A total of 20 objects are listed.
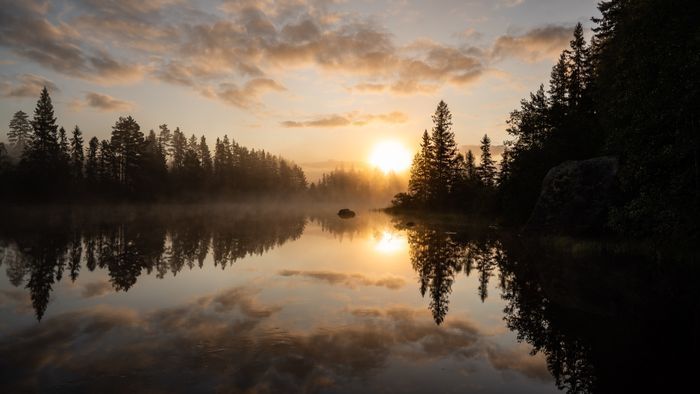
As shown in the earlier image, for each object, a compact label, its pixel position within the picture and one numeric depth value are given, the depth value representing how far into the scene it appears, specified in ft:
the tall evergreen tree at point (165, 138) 399.85
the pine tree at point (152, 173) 278.87
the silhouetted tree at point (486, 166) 272.17
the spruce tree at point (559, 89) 146.72
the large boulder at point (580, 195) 90.12
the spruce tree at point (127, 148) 274.98
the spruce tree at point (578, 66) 166.50
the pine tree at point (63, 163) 226.83
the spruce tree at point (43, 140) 216.74
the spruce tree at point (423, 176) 242.17
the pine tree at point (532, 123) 160.97
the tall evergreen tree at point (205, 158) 374.63
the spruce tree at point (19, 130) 371.97
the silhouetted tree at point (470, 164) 317.32
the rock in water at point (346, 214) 248.46
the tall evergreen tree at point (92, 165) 255.70
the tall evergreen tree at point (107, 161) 272.02
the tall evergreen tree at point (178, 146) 391.24
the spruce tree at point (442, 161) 230.89
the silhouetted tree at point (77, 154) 270.75
